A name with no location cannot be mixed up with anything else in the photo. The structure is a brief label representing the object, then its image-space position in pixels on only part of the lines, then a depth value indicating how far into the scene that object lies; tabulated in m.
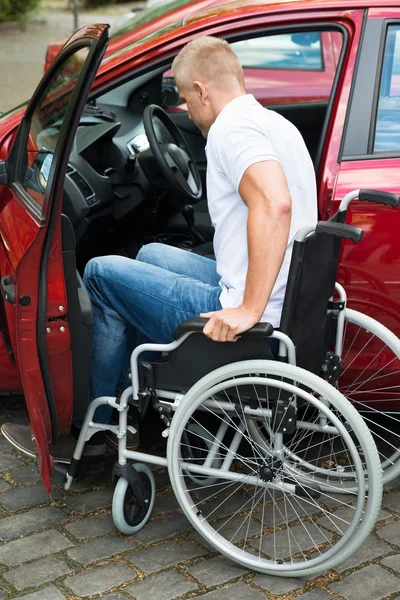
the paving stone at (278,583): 2.89
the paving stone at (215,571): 2.94
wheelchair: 2.78
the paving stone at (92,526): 3.19
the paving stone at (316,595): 2.85
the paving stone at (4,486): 3.45
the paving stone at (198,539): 3.13
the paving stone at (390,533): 3.14
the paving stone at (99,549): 3.05
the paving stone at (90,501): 3.35
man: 2.76
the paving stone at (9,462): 3.62
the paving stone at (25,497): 3.35
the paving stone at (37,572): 2.90
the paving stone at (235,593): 2.85
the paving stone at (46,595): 2.82
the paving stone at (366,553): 3.01
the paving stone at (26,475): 3.52
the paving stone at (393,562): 2.99
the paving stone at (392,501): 3.34
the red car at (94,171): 2.93
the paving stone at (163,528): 3.18
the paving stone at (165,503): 3.35
